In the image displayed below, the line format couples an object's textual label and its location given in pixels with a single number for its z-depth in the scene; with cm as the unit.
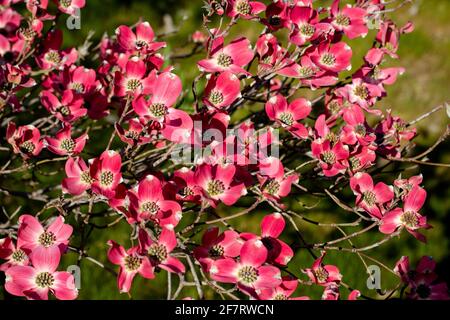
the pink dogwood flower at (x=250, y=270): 132
